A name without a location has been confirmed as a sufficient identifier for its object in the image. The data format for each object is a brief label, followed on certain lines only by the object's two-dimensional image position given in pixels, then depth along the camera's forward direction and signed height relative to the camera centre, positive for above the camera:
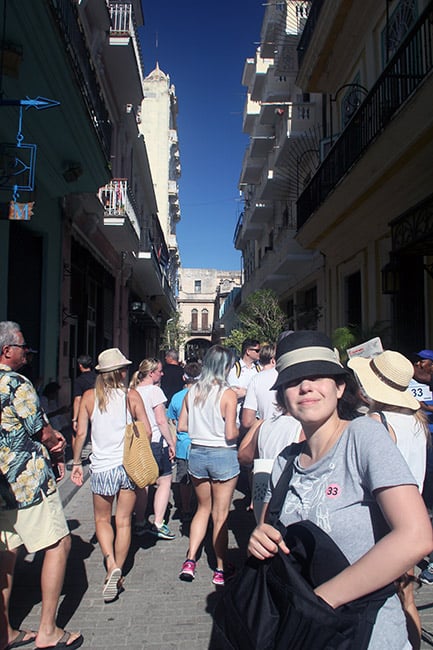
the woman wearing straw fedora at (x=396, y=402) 2.85 -0.29
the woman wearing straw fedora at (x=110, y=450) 4.26 -0.85
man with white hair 3.16 -0.94
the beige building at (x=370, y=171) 7.39 +2.94
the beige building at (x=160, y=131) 36.66 +15.27
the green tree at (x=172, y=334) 39.84 +1.14
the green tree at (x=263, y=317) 14.53 +0.89
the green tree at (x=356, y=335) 8.94 +0.24
